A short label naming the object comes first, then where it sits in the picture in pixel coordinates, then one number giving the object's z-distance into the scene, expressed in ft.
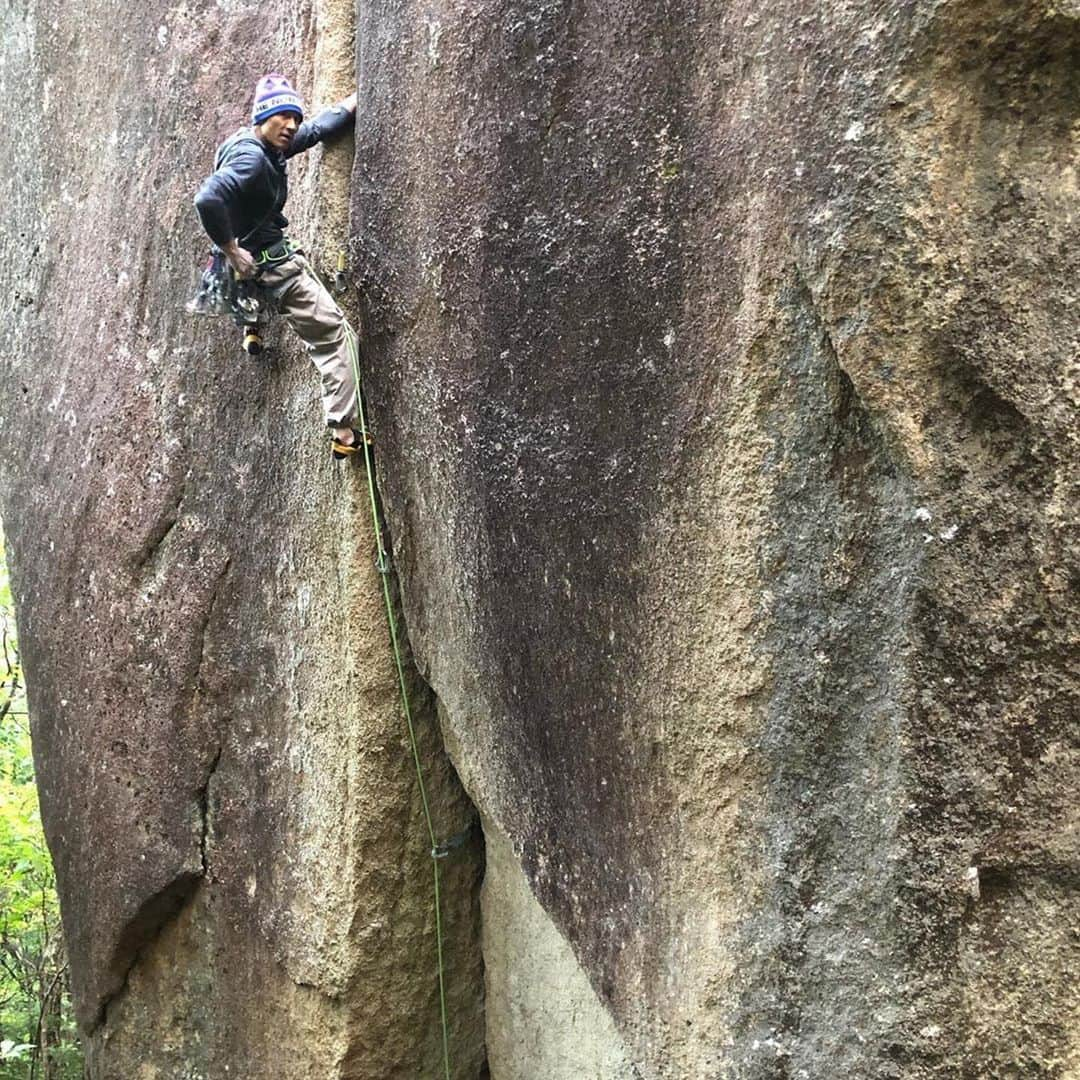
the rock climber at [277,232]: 13.50
